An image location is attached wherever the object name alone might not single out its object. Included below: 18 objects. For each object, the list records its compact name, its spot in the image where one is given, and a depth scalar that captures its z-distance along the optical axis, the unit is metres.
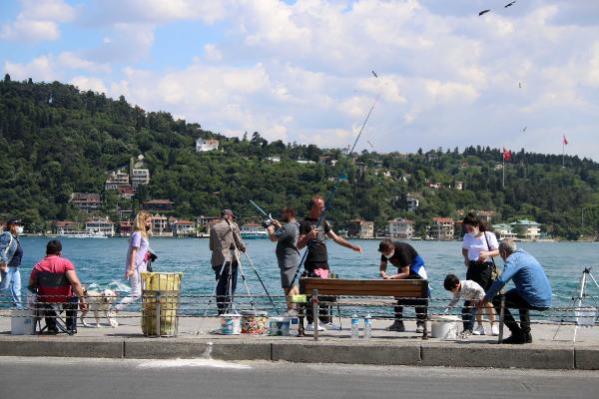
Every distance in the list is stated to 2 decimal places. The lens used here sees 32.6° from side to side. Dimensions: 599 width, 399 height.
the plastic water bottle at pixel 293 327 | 13.04
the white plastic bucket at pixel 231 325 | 13.04
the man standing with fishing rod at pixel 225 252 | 16.12
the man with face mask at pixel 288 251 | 14.38
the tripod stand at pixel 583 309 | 12.53
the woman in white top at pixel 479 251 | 14.47
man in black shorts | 14.19
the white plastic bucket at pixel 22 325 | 13.01
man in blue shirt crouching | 12.02
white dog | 14.12
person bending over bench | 14.28
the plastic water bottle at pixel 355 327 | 12.66
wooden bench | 12.76
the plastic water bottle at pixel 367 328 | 12.60
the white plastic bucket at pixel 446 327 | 12.73
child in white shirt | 13.39
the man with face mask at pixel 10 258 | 16.28
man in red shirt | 13.13
